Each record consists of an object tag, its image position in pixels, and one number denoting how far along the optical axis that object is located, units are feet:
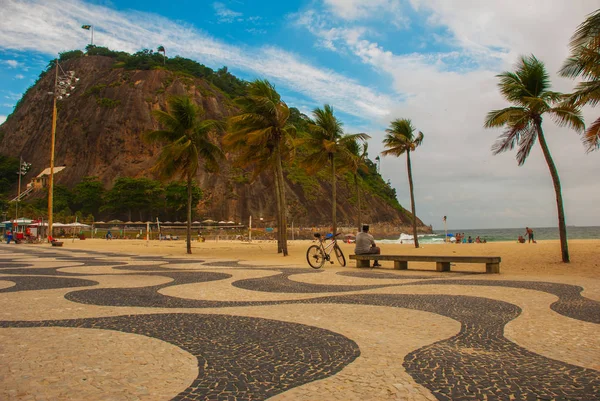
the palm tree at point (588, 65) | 32.65
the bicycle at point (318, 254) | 43.83
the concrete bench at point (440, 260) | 36.51
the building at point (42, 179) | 289.12
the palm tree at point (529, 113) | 49.34
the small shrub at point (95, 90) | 325.97
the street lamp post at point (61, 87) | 107.55
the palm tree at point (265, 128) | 70.95
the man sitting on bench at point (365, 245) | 43.73
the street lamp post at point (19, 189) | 280.68
